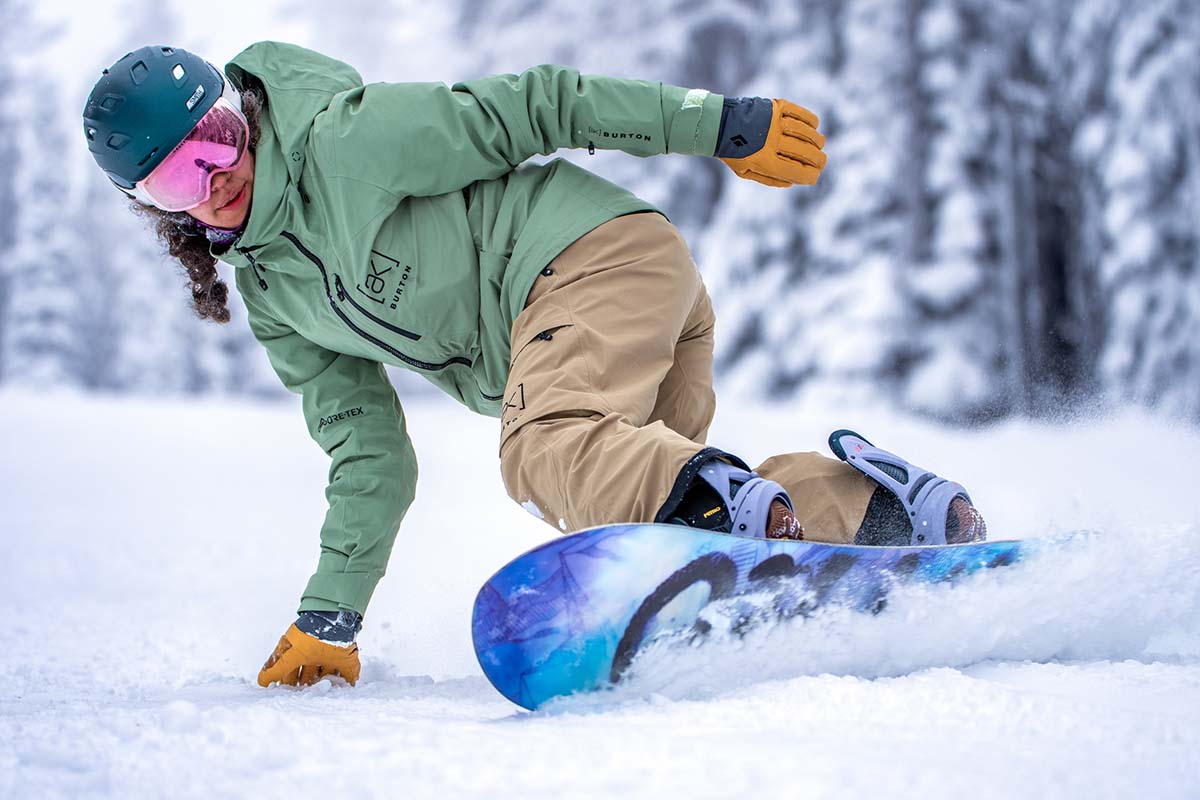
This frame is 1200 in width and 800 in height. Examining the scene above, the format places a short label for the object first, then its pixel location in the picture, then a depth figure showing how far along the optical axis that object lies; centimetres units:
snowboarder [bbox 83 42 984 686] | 400
